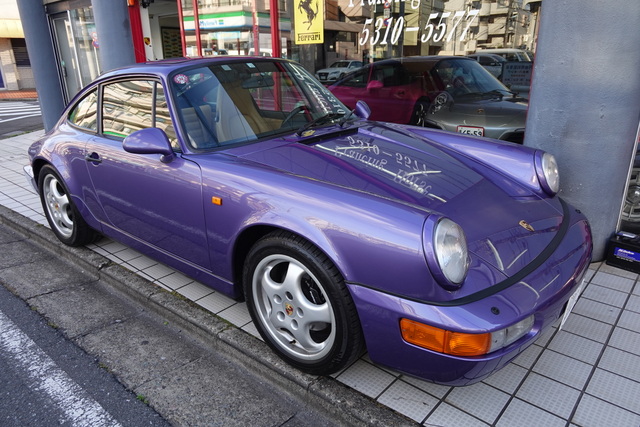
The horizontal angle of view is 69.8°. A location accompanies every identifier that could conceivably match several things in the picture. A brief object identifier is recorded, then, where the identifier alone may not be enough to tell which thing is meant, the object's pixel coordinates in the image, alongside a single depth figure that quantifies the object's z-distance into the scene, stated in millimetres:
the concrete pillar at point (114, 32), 6879
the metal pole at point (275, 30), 6445
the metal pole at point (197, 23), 7401
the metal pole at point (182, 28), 7590
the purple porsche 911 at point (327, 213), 1785
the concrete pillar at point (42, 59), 8992
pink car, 4930
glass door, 9750
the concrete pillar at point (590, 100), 3012
